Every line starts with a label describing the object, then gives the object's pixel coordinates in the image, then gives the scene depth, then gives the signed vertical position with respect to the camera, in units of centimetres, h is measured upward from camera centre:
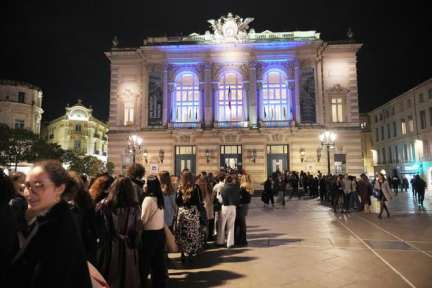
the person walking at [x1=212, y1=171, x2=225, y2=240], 1014 -107
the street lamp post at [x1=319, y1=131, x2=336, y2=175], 2209 +260
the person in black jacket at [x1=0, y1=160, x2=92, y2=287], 229 -59
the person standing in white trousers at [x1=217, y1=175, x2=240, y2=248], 940 -102
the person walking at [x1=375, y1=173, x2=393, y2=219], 1483 -106
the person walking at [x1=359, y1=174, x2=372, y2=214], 1667 -113
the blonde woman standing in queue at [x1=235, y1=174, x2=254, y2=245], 984 -115
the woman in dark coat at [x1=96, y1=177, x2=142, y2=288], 491 -106
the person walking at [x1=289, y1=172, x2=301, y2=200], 2517 -97
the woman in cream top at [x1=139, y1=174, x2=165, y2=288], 539 -124
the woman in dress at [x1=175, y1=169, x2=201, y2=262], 775 -117
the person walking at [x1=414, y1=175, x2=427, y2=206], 1961 -103
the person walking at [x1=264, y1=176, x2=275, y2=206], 1972 -122
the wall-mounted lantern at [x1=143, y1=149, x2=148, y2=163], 3367 +184
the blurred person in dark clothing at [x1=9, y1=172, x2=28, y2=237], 542 -63
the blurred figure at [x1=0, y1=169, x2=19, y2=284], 322 -61
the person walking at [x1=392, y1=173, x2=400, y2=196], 3155 -107
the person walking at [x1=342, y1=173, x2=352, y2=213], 1719 -111
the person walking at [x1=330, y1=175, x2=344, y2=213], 1743 -109
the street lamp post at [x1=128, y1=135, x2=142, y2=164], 2554 +266
